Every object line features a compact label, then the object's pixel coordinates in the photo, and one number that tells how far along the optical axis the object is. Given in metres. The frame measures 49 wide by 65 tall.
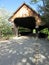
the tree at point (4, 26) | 9.35
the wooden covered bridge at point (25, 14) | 8.17
